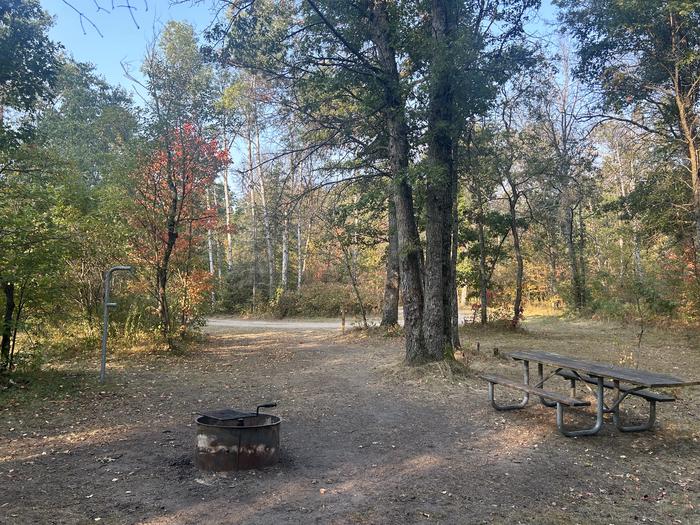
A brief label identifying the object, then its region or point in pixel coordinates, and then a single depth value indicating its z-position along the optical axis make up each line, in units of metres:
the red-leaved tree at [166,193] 11.09
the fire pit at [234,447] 3.97
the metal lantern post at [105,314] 7.43
